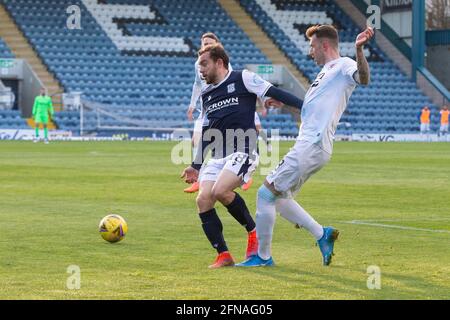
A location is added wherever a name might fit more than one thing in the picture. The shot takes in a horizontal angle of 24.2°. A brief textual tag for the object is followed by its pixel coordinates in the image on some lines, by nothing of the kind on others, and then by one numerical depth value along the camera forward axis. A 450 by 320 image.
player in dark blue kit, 9.41
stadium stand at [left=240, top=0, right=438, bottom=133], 51.03
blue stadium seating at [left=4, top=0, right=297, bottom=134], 46.16
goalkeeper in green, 39.06
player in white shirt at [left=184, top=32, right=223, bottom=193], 17.42
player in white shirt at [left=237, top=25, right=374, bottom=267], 9.05
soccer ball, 10.76
